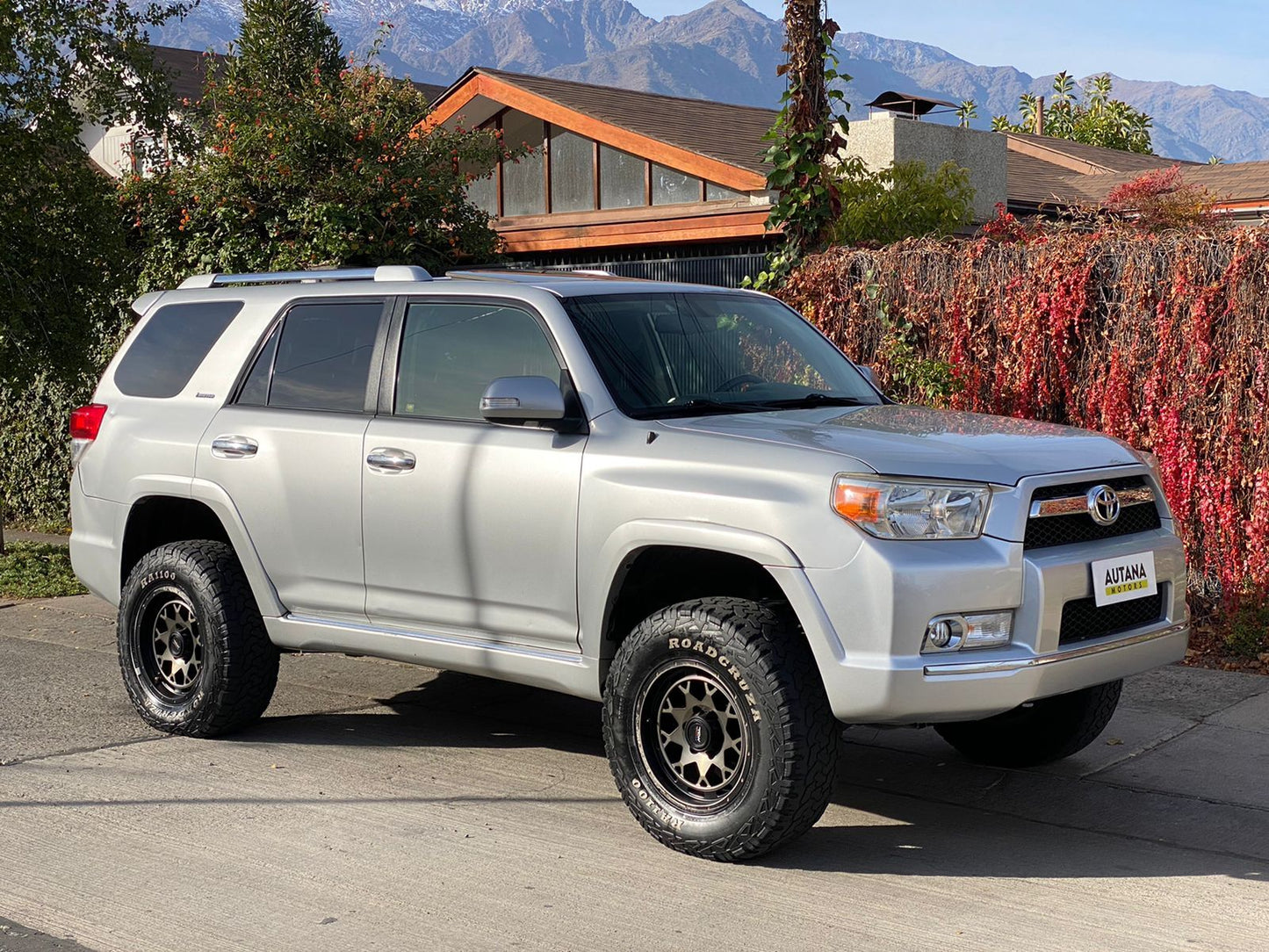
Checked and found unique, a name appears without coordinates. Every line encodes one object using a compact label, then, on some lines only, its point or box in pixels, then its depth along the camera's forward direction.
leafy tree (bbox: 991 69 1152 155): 45.44
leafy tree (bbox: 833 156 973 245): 16.44
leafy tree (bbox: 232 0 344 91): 29.27
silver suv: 4.81
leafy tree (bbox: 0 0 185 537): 11.10
